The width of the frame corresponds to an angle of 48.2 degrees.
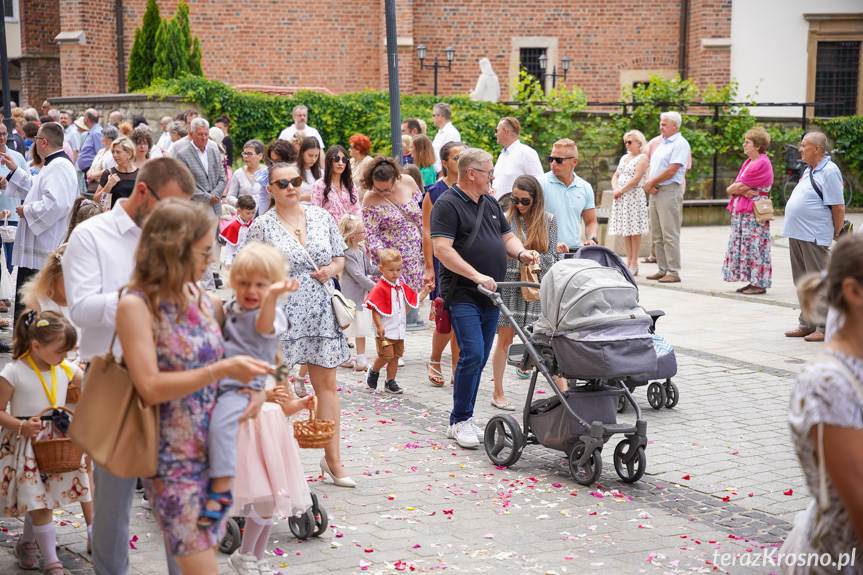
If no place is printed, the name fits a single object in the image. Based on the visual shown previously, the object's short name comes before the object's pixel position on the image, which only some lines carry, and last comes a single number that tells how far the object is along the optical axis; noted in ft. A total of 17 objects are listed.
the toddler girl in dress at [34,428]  14.34
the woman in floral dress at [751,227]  40.68
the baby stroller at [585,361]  18.47
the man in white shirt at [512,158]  34.78
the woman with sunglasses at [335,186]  30.89
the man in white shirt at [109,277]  12.00
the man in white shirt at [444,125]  46.70
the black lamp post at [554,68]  89.56
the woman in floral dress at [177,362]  10.30
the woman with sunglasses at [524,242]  24.90
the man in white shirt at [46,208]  28.14
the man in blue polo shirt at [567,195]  27.61
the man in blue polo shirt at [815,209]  33.04
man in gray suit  38.55
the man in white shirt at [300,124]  53.11
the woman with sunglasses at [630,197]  46.03
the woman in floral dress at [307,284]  18.01
